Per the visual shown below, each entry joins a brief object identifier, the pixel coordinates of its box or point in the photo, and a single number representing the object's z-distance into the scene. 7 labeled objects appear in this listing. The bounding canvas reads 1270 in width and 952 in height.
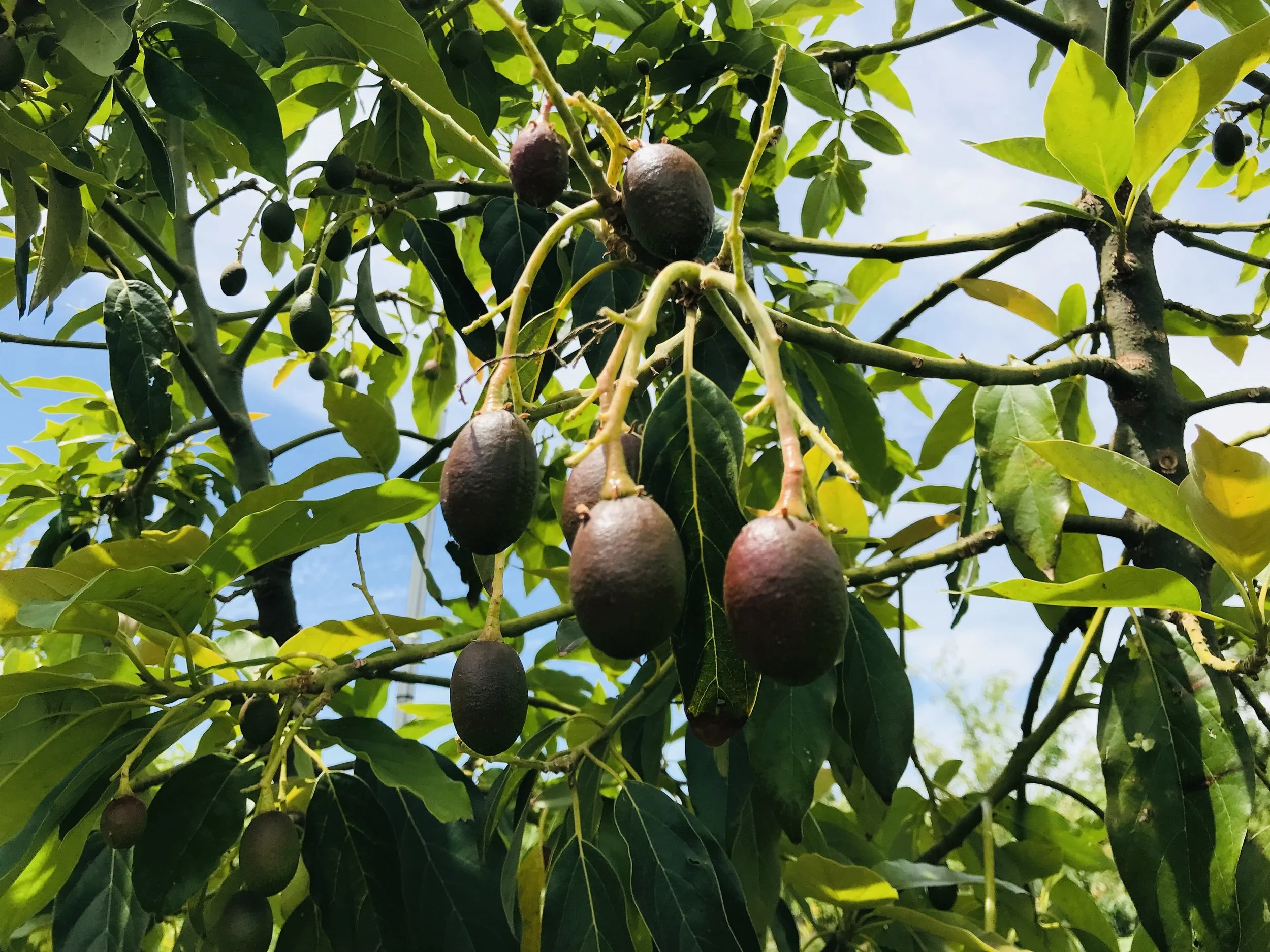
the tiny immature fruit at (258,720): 1.24
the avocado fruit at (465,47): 1.64
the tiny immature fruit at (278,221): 1.80
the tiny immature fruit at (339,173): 1.57
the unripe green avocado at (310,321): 1.63
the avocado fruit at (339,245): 1.87
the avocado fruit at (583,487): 0.69
